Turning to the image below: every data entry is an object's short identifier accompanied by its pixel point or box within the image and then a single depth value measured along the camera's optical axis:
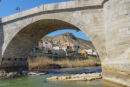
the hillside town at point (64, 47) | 54.97
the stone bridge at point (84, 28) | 7.91
